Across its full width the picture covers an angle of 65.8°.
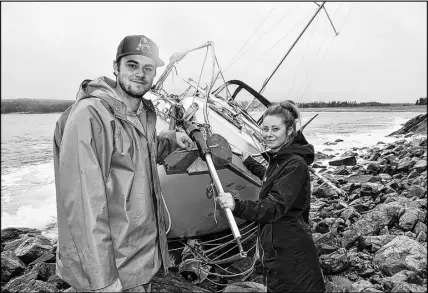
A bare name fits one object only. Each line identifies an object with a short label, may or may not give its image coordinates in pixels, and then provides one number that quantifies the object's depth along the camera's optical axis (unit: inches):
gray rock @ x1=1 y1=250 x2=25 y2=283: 192.9
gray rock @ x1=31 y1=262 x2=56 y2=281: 186.7
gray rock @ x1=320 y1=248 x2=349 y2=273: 178.9
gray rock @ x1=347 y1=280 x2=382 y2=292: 151.3
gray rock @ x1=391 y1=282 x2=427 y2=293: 144.3
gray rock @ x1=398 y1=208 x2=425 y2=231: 224.1
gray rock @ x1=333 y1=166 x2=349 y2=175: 511.5
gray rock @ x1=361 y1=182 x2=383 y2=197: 341.4
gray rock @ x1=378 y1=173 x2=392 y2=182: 419.9
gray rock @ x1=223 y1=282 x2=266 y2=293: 154.3
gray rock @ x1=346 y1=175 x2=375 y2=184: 419.8
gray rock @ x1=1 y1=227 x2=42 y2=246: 274.8
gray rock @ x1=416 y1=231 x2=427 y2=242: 202.6
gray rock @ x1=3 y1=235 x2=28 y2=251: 251.5
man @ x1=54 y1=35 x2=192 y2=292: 80.1
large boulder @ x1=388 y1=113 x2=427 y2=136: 1168.8
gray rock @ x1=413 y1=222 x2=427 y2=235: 215.4
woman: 101.7
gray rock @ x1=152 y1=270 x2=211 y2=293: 152.5
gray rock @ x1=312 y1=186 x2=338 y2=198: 373.1
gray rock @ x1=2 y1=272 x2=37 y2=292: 169.6
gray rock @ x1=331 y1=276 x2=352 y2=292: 166.7
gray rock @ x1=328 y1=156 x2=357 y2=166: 597.3
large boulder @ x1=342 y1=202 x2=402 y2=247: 226.4
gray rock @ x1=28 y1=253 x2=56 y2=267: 214.5
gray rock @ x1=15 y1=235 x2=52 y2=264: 222.2
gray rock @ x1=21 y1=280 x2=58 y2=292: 160.9
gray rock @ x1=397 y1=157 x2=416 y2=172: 446.9
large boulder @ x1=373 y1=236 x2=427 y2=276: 166.7
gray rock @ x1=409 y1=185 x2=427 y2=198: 299.7
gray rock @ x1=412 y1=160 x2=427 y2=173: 409.4
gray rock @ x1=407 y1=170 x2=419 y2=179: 389.5
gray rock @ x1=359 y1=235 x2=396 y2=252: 201.3
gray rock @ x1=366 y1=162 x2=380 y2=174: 482.0
